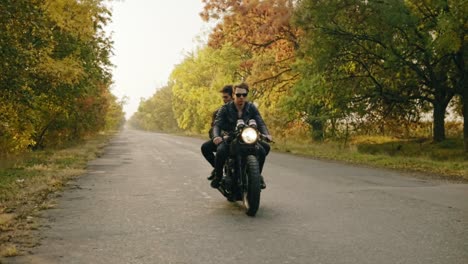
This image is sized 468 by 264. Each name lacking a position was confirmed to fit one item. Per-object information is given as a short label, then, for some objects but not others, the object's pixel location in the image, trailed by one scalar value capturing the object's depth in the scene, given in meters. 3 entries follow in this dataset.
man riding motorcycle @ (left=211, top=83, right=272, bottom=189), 8.09
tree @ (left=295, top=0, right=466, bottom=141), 19.02
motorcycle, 7.34
